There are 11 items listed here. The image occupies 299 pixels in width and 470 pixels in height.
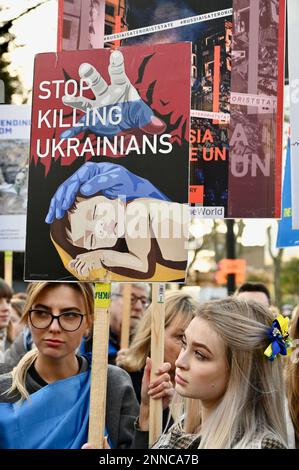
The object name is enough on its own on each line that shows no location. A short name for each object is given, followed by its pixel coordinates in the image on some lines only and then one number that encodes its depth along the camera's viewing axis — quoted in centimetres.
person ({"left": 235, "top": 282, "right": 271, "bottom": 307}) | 585
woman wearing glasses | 349
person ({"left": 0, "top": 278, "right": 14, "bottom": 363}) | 598
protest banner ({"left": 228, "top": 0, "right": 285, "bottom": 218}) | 390
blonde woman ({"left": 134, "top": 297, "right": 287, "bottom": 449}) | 293
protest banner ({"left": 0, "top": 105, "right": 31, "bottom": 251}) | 494
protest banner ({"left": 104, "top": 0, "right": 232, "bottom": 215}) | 396
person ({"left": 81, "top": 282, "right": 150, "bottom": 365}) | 693
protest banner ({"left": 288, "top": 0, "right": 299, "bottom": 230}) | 372
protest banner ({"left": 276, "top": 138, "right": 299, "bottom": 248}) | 469
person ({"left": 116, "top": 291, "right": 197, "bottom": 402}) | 454
